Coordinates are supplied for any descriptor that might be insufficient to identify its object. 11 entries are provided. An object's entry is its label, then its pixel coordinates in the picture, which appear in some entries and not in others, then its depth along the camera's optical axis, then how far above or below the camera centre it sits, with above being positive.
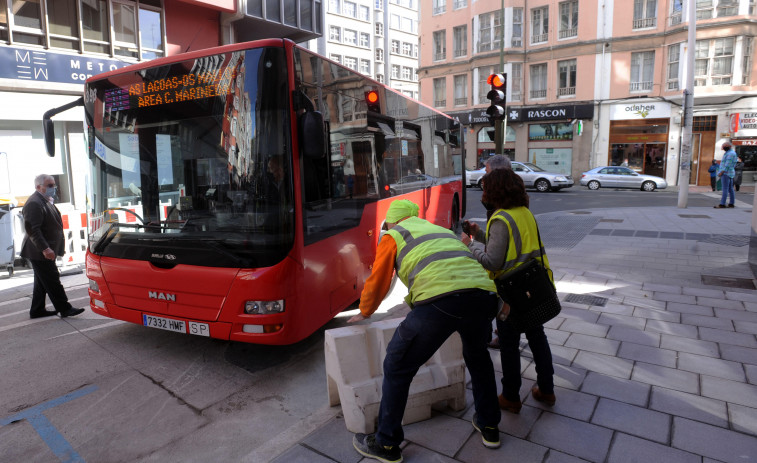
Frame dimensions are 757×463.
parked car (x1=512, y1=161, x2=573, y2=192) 24.42 -0.77
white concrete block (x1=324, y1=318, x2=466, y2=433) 3.22 -1.42
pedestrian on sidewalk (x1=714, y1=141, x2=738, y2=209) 14.82 -0.25
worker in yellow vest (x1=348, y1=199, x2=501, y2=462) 2.79 -0.85
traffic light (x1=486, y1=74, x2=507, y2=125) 7.68 +1.02
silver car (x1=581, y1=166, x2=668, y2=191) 24.50 -0.76
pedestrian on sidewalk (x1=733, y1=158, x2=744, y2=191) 22.45 -0.51
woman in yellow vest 3.24 -0.58
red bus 4.05 -0.24
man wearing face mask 5.79 -0.94
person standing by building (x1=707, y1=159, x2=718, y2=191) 23.00 -0.43
